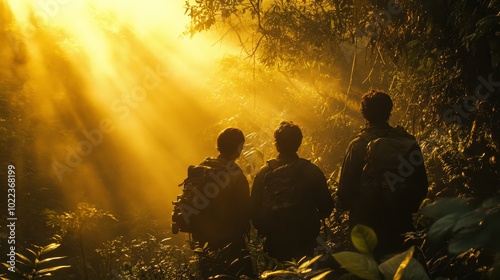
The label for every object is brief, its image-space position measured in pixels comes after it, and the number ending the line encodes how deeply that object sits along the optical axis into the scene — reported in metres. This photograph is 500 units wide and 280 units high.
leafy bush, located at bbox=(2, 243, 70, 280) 2.00
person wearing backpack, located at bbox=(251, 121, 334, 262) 4.27
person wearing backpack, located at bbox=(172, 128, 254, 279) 4.54
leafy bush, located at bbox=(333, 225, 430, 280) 1.17
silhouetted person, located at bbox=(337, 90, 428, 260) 3.80
